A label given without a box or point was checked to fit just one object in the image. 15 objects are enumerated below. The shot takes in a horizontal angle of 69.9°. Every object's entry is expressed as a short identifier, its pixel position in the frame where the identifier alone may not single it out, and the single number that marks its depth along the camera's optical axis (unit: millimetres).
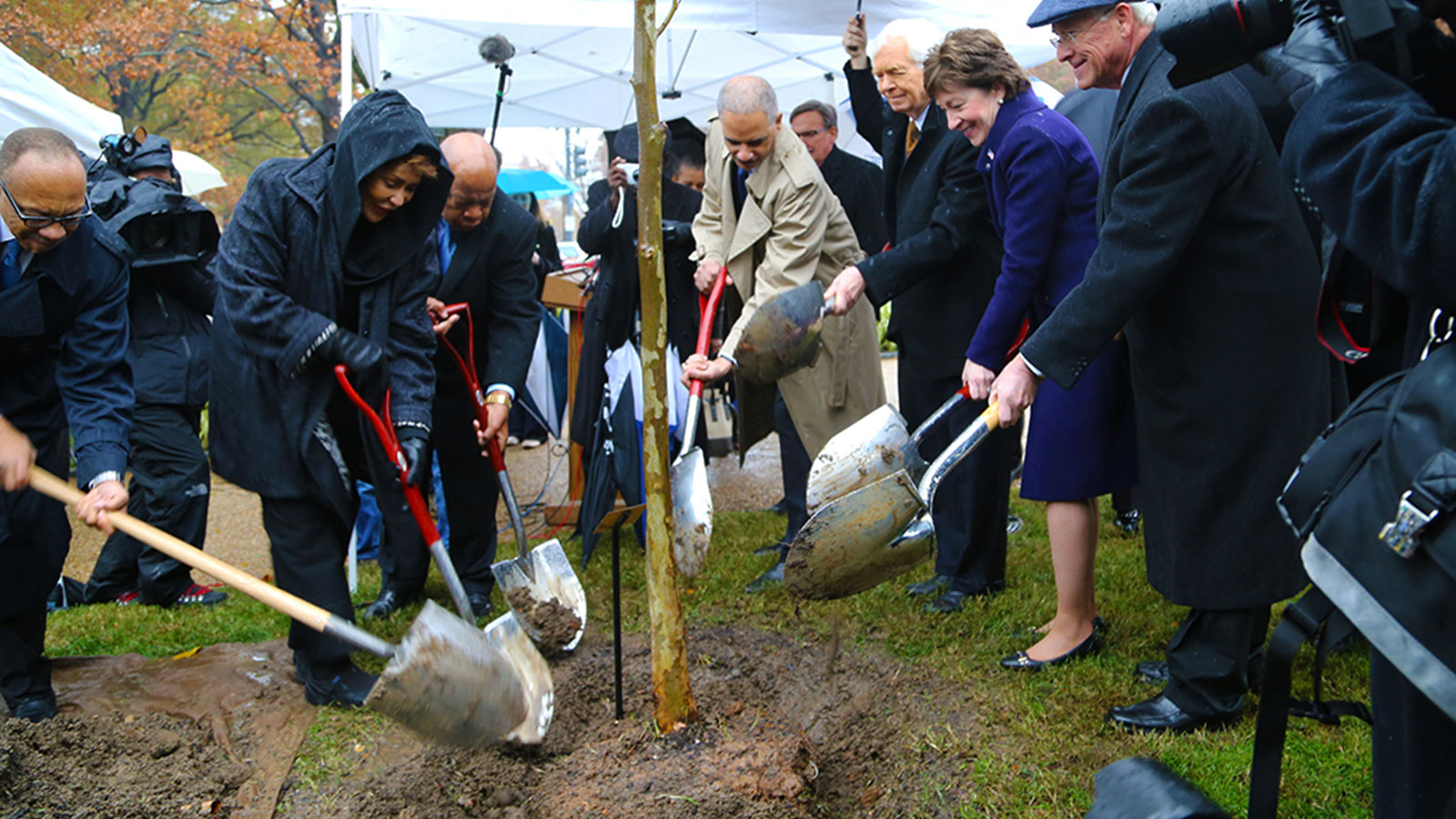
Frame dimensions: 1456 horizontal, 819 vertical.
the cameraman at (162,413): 4488
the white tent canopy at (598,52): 5855
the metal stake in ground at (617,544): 2623
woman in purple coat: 3113
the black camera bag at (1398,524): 1267
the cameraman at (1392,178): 1306
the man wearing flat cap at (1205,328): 2412
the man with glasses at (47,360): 2957
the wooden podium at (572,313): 5320
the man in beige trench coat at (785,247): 3971
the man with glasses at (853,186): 5133
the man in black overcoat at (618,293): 4926
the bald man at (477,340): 4008
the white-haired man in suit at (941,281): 3678
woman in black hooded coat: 3100
